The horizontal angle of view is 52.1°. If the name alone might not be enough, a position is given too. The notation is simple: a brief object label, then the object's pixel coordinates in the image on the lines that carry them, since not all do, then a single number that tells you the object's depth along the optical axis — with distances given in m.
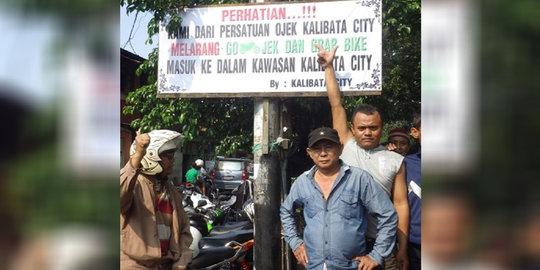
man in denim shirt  2.77
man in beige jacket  2.60
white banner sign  4.01
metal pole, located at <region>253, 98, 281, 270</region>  4.25
